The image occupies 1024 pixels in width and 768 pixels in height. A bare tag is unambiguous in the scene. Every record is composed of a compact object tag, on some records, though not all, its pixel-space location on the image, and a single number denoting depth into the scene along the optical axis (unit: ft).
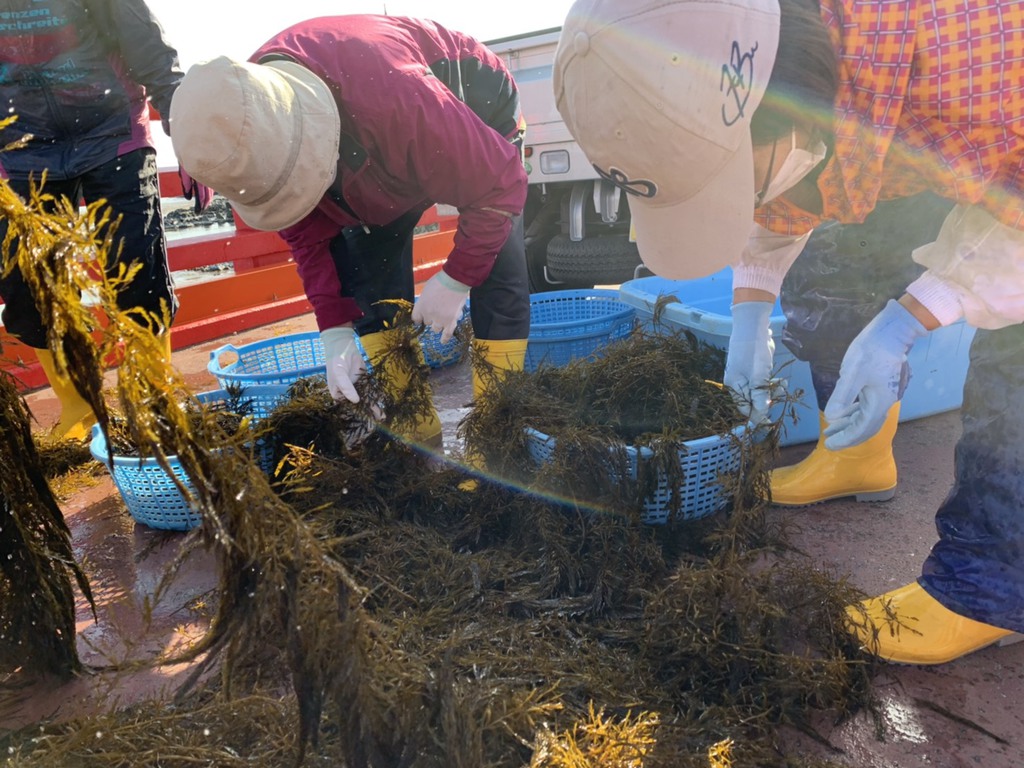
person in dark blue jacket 8.49
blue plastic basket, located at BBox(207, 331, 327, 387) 10.80
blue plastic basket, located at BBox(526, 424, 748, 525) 6.41
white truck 15.23
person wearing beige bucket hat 5.54
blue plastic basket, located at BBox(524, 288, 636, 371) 10.75
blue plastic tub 8.45
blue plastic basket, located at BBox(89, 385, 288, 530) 7.32
